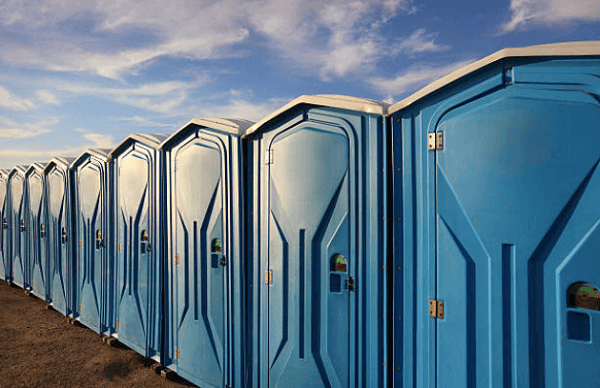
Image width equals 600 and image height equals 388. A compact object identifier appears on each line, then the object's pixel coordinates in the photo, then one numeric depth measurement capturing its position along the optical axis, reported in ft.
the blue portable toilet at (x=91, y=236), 17.08
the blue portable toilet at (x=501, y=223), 6.38
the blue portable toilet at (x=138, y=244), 14.34
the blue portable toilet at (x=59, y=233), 19.93
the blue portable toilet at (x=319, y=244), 8.69
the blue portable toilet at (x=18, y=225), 25.52
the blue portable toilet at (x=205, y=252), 11.55
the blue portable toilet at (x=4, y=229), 27.96
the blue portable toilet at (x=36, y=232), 22.80
